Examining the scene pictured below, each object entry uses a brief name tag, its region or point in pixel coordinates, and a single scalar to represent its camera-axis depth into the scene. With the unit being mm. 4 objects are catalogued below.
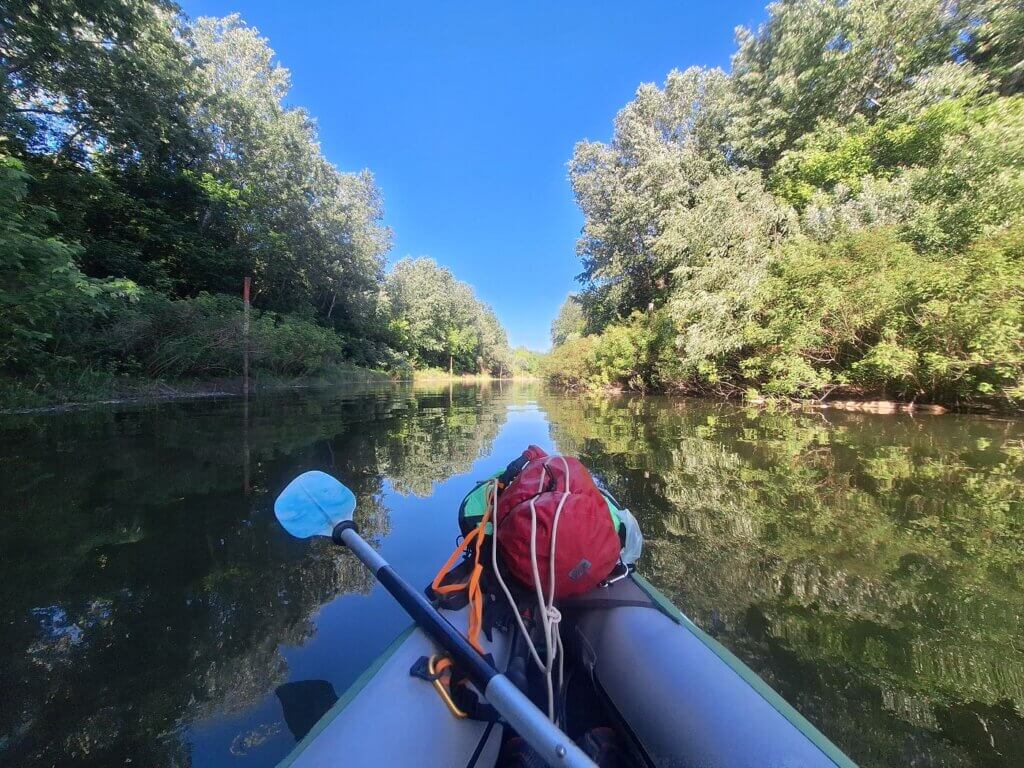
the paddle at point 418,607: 949
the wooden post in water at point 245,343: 13969
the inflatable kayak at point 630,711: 992
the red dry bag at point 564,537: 1625
